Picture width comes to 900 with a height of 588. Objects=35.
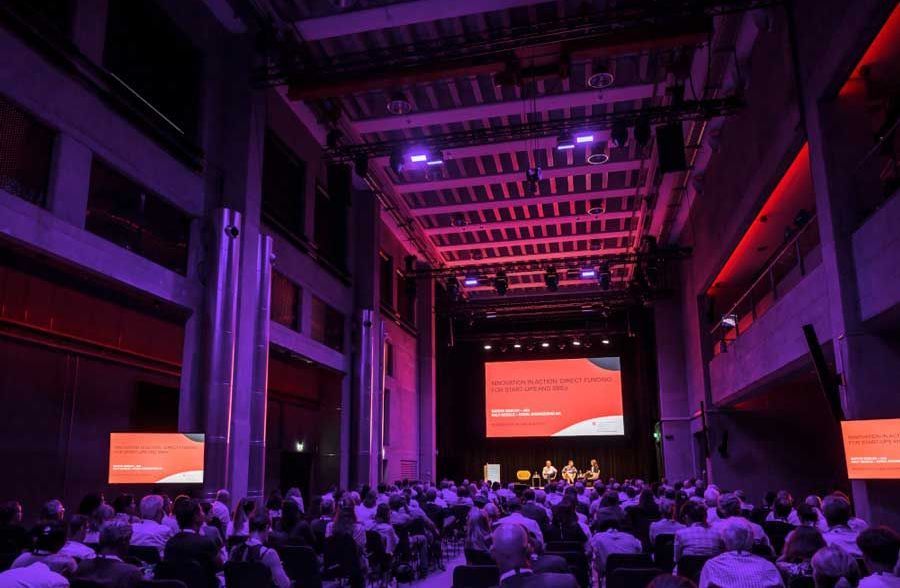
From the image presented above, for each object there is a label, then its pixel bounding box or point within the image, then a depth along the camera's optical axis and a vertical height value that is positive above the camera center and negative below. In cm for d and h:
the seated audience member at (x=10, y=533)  602 -75
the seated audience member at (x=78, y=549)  511 -75
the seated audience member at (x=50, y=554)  420 -65
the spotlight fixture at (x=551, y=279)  2141 +480
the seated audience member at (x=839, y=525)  563 -69
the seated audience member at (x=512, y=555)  322 -52
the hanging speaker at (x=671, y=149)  1288 +518
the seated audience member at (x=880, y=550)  349 -54
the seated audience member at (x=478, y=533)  708 -90
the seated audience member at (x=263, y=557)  512 -81
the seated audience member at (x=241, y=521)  704 -77
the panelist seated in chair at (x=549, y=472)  2677 -116
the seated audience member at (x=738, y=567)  403 -72
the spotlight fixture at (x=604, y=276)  2128 +490
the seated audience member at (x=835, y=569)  319 -58
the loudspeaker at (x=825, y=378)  880 +74
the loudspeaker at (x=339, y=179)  1537 +557
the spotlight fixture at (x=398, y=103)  1345 +631
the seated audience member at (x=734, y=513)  656 -70
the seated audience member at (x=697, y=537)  589 -80
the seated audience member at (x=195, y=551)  549 -82
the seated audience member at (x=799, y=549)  481 -76
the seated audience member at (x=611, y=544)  647 -93
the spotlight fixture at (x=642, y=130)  1274 +544
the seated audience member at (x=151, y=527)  631 -75
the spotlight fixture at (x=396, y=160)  1412 +549
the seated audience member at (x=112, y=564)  404 -69
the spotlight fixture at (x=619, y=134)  1308 +555
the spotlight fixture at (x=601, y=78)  1234 +625
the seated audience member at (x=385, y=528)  847 -101
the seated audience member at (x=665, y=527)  744 -90
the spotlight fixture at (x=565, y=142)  1365 +561
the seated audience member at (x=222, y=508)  838 -77
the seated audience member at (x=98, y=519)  647 -68
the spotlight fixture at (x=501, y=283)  2203 +482
